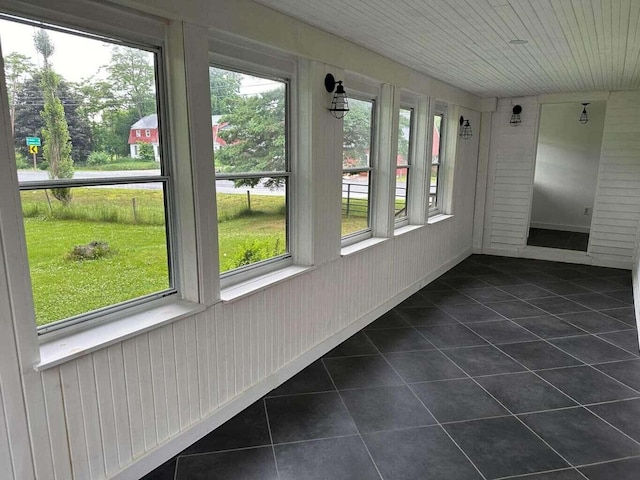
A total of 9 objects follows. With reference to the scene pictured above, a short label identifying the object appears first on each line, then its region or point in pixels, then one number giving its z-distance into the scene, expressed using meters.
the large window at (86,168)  1.65
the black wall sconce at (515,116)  6.28
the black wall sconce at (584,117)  7.59
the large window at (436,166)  5.30
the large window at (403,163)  4.48
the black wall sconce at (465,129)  5.68
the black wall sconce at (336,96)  3.04
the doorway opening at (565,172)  7.94
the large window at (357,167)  3.62
